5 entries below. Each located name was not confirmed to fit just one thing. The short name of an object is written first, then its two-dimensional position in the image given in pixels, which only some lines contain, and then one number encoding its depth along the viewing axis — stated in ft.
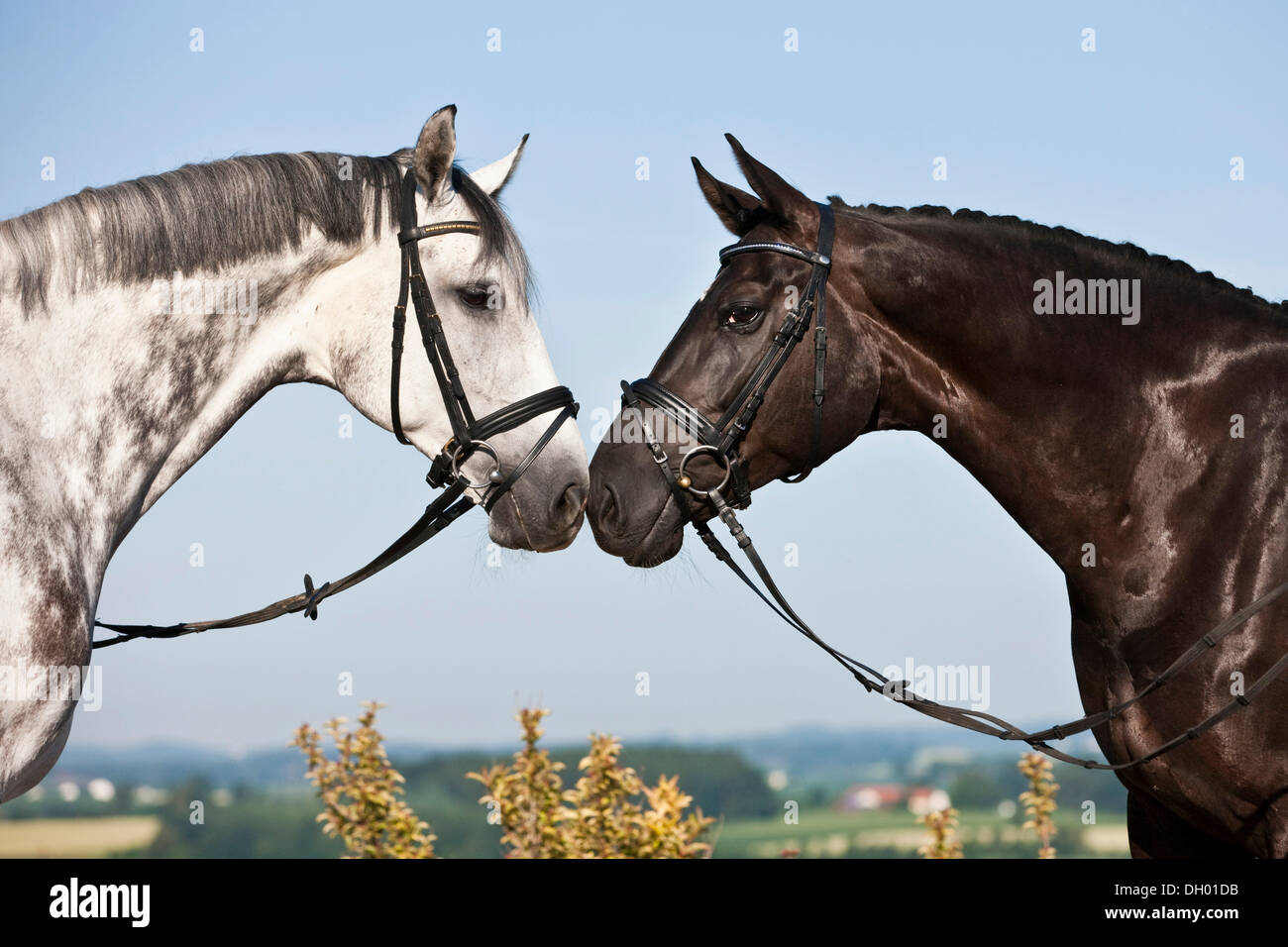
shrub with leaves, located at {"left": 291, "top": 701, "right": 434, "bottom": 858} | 24.56
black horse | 12.23
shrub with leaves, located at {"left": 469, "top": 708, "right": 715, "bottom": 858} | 24.02
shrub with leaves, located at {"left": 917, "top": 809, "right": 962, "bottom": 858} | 25.34
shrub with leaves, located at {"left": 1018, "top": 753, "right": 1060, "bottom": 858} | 26.58
